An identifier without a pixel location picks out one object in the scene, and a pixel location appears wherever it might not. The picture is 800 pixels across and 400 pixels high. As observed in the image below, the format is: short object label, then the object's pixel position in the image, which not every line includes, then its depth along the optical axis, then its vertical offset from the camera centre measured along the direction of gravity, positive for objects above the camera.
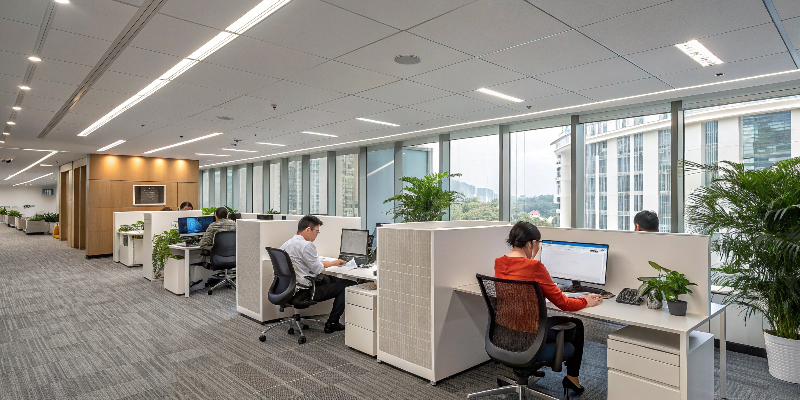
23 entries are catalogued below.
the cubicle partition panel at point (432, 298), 3.20 -0.74
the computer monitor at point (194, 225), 7.05 -0.37
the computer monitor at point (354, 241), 4.89 -0.44
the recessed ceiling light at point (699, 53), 3.42 +1.25
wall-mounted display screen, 11.19 +0.20
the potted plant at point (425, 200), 5.52 +0.03
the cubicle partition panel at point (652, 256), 2.73 -0.37
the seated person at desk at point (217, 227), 6.18 -0.35
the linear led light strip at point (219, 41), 2.81 +1.25
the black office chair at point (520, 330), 2.48 -0.76
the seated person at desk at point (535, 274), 2.61 -0.44
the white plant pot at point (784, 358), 3.19 -1.16
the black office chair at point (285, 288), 4.07 -0.82
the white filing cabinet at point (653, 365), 2.38 -0.92
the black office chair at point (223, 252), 6.05 -0.70
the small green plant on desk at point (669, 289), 2.59 -0.53
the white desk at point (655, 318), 2.32 -0.67
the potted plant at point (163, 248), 6.45 -0.68
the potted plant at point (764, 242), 3.11 -0.29
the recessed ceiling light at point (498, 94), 4.89 +1.26
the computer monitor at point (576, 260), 3.17 -0.44
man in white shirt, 4.18 -0.59
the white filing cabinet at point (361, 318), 3.71 -1.02
